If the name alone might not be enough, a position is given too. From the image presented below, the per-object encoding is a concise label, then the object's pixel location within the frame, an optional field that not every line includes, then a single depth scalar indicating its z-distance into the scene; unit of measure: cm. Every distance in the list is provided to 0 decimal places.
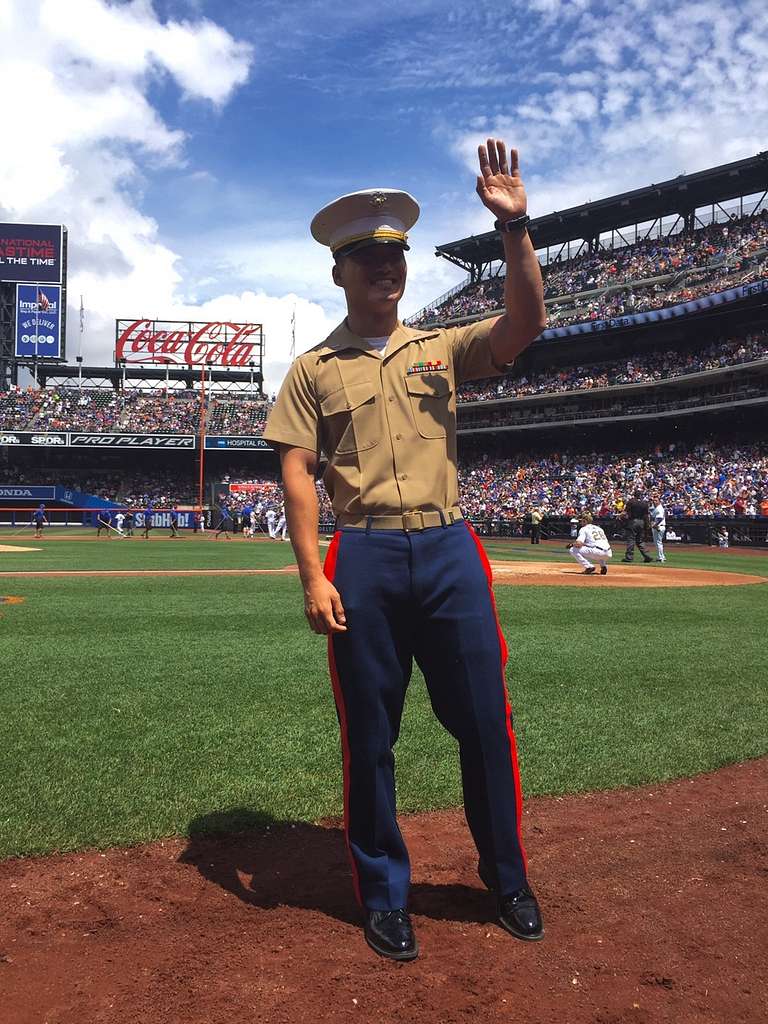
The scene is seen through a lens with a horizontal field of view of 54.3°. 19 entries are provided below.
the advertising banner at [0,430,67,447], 5131
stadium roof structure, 4028
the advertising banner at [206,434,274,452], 5206
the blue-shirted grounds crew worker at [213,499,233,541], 3734
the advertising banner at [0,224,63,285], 5472
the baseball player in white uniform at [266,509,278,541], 3353
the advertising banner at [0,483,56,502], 4900
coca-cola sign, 5722
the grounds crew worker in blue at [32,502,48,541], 3413
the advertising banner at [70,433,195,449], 5166
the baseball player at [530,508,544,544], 2836
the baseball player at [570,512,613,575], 1591
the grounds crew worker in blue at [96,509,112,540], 3696
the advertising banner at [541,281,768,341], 3419
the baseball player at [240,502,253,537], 3715
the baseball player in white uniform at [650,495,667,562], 2066
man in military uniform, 251
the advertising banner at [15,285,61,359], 5462
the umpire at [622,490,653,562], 1986
